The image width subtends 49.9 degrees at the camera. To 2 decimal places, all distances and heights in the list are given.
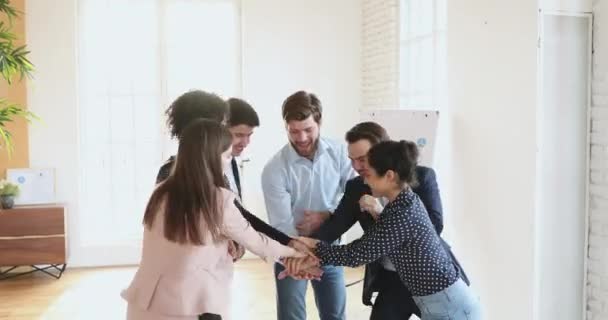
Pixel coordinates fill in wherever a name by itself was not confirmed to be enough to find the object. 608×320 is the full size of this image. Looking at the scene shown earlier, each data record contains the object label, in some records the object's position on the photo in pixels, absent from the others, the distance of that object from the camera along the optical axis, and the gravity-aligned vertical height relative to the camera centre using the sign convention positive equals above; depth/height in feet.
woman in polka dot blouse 7.36 -1.33
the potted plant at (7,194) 20.08 -2.05
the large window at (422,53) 17.20 +2.03
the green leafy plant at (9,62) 17.54 +1.79
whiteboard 14.49 +0.00
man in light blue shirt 9.41 -1.01
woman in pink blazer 6.26 -1.06
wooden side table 19.89 -3.34
